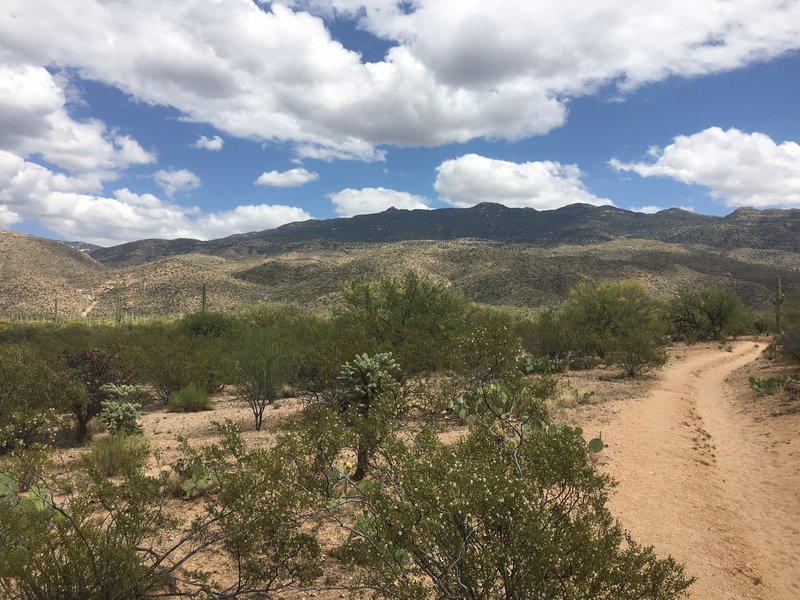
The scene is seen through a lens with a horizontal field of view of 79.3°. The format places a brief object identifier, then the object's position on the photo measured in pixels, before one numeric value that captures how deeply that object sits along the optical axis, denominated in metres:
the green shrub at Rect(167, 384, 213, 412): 18.11
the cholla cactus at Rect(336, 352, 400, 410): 11.53
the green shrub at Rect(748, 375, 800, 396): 17.72
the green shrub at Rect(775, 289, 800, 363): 21.49
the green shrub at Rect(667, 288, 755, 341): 40.53
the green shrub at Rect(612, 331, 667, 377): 22.97
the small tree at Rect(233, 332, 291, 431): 15.12
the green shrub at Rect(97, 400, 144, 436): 12.46
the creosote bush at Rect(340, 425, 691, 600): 3.45
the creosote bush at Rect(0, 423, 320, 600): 3.93
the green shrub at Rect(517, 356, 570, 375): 21.89
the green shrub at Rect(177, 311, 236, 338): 29.11
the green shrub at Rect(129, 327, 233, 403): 19.89
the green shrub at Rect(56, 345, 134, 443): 12.63
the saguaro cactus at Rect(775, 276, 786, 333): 38.11
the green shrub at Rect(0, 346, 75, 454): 11.20
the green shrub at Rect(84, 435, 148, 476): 8.73
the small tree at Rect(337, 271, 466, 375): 14.74
